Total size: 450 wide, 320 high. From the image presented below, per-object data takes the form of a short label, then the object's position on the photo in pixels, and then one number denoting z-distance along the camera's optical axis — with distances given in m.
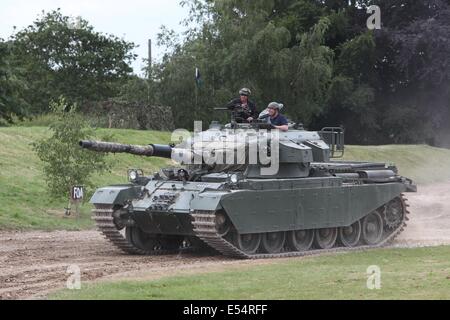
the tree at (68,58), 52.53
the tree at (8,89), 40.09
